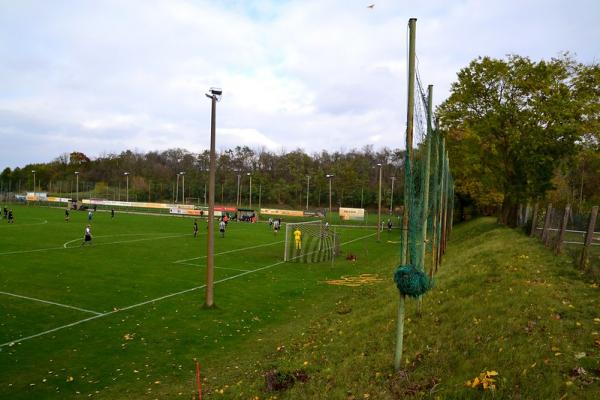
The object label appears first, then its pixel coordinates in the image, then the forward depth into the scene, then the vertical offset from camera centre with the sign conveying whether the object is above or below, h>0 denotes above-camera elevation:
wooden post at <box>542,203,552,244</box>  15.29 -0.74
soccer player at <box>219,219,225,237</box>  38.83 -3.14
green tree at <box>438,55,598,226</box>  24.19 +4.94
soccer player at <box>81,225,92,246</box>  28.50 -3.27
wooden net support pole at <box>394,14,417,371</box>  6.28 +0.84
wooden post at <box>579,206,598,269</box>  10.29 -0.79
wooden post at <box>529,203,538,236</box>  18.82 -0.85
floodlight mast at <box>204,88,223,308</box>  14.38 -0.43
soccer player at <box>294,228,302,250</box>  28.27 -2.78
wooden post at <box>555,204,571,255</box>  12.14 -0.92
